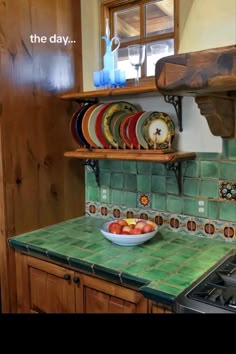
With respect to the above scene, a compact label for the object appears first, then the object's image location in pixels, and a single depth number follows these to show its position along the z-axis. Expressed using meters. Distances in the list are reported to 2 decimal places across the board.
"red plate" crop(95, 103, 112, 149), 1.84
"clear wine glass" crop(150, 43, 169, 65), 1.78
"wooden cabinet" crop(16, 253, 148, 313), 1.34
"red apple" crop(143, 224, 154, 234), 1.59
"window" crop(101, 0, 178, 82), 1.77
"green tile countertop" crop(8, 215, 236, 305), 1.25
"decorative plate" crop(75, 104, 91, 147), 1.90
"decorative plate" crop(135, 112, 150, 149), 1.67
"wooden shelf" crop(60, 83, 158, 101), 1.59
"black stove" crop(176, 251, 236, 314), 1.06
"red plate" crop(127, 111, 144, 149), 1.70
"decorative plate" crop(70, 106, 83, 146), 1.91
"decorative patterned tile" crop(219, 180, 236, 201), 1.59
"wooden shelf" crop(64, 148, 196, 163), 1.55
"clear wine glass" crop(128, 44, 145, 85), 1.73
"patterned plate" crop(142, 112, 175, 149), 1.66
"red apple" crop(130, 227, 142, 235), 1.58
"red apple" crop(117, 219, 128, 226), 1.70
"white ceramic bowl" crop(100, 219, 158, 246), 1.55
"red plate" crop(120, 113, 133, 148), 1.73
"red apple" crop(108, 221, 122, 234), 1.63
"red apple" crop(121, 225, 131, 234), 1.62
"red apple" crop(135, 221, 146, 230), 1.62
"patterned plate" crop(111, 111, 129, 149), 1.79
